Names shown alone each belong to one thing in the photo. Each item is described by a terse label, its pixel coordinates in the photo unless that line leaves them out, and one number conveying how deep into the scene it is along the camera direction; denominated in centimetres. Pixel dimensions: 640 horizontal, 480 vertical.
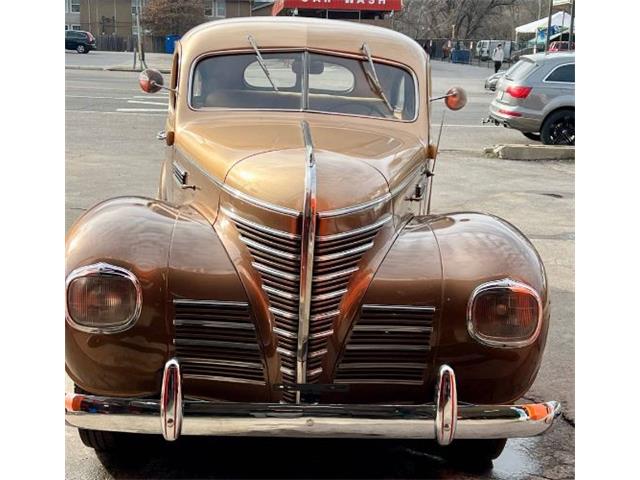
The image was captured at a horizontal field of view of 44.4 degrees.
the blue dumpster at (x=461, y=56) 4691
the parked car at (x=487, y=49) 4559
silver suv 1352
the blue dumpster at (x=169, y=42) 3747
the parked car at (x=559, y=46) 3180
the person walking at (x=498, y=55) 3111
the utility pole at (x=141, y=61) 3086
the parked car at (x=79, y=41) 4081
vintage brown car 287
